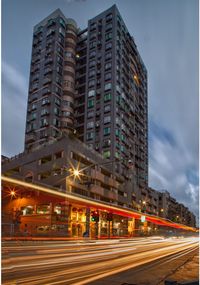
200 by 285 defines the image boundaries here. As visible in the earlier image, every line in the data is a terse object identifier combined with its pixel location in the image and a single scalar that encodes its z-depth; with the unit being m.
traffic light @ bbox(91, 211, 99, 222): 18.17
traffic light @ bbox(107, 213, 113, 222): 22.29
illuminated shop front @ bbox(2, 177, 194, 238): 18.62
